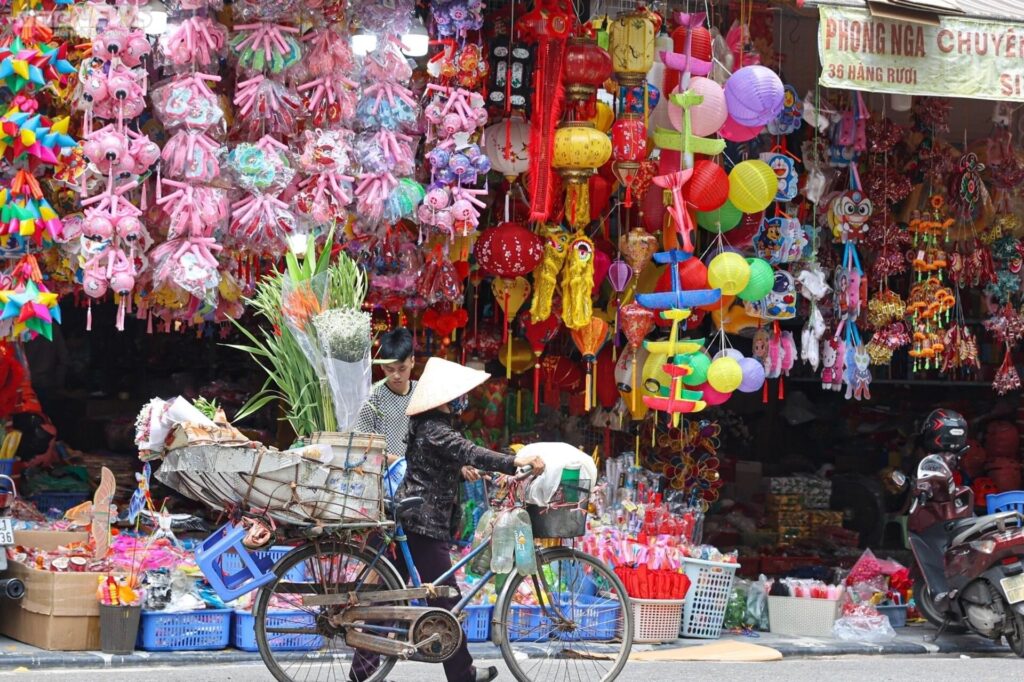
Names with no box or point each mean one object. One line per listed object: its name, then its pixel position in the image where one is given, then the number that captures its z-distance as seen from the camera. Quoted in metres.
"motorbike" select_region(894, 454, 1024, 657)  9.31
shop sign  9.27
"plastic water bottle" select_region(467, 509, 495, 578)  6.90
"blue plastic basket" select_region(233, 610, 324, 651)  6.67
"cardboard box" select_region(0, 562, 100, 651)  8.02
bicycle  6.62
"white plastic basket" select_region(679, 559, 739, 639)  9.41
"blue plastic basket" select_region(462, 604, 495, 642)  8.68
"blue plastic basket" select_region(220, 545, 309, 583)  6.66
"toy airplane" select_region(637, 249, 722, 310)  9.64
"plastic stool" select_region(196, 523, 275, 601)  6.46
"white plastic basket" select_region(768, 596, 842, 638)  9.76
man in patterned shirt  7.10
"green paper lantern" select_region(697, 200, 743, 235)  9.86
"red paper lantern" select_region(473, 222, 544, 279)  9.45
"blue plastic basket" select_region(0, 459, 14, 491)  9.92
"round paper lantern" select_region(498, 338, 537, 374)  10.44
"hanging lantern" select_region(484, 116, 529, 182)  9.34
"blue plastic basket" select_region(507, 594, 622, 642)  7.00
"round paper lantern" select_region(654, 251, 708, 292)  9.70
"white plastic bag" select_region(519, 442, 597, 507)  6.71
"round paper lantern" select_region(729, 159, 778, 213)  9.70
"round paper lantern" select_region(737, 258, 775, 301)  9.80
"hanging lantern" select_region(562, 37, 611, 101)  9.17
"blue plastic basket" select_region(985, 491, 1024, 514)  10.12
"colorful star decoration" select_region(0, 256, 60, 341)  7.96
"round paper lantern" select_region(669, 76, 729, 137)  9.41
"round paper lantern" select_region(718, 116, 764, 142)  9.62
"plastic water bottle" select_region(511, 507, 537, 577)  6.72
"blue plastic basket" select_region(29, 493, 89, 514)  10.47
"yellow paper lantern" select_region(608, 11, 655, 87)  9.40
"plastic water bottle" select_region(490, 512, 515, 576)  6.74
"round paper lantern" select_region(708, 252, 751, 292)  9.61
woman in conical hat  6.85
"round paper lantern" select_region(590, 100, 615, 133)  9.56
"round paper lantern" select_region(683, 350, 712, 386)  9.62
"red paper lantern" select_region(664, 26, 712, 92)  9.54
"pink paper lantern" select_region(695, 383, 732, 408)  9.76
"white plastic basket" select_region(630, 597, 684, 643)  9.16
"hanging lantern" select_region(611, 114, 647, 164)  9.41
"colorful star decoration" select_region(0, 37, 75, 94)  7.97
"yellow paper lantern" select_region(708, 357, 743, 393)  9.60
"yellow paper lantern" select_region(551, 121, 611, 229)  9.20
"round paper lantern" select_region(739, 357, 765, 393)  9.79
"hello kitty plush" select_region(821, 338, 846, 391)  10.59
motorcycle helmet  9.89
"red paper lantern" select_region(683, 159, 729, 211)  9.53
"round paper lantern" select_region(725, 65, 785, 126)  9.29
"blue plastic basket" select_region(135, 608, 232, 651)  8.12
